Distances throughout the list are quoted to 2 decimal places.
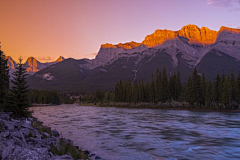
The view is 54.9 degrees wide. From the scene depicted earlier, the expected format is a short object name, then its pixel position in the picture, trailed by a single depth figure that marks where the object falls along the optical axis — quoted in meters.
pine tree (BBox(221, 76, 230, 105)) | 97.85
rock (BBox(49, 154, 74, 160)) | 15.19
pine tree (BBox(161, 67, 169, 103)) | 128.50
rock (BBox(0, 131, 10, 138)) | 17.51
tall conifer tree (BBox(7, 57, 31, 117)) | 36.66
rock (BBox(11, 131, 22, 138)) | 18.95
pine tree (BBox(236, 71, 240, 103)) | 102.61
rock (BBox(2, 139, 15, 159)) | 12.65
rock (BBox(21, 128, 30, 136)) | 21.72
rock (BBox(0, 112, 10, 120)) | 29.38
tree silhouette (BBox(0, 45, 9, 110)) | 37.39
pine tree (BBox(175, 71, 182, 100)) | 133.74
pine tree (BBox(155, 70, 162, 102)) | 129.38
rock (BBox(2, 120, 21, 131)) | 22.64
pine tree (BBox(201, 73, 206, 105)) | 108.94
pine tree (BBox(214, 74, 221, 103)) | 106.06
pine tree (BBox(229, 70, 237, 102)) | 99.72
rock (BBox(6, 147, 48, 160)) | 12.56
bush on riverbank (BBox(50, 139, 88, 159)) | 18.45
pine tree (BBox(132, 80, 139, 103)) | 146.50
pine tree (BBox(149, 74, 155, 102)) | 135.25
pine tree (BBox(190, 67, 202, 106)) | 107.56
